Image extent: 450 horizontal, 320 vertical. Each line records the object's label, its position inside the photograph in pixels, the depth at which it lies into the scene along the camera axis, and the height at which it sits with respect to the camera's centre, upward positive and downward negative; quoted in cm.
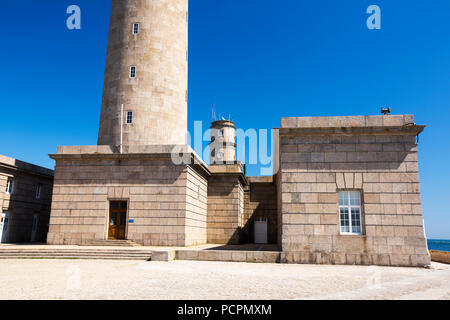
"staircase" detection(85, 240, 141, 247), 2136 -70
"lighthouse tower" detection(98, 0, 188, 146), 2520 +1116
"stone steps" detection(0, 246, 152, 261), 1775 -114
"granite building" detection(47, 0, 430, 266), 1589 +311
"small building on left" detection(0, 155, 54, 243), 2509 +223
